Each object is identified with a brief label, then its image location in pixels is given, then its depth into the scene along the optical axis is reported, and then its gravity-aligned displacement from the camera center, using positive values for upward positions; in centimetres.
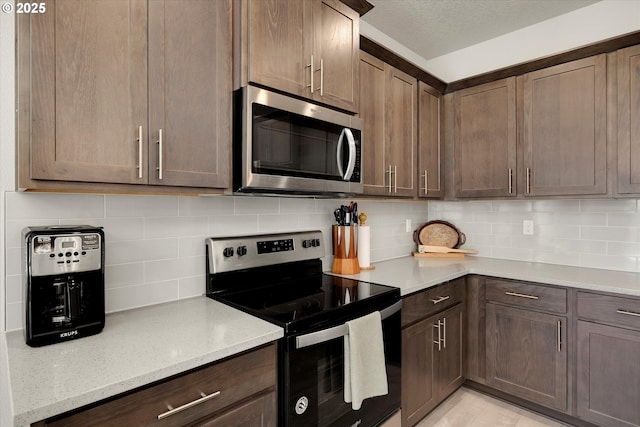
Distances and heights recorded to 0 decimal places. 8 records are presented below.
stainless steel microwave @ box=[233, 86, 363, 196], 140 +30
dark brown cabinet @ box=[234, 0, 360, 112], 142 +76
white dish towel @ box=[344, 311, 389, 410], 141 -62
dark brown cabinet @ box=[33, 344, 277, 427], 85 -52
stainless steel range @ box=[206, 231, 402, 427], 125 -39
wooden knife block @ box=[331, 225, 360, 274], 212 -24
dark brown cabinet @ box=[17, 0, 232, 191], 100 +40
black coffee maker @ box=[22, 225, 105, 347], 103 -21
